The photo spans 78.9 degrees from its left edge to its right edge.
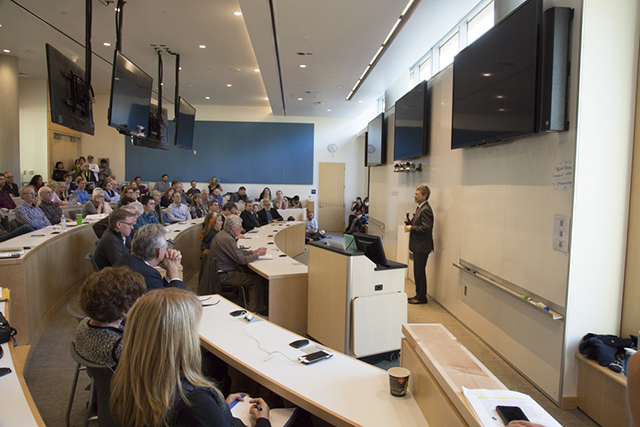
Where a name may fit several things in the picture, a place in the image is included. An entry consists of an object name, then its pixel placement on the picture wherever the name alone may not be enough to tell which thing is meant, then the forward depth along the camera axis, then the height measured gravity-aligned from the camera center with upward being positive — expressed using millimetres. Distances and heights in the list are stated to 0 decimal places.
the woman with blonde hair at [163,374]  1253 -619
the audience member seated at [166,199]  9430 -321
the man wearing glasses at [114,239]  3883 -551
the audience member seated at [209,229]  5789 -624
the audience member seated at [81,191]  9258 -164
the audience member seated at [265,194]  11050 -139
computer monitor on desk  3400 -500
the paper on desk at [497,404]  1144 -655
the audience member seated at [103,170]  12336 +474
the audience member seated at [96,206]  7184 -399
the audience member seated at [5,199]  7148 -315
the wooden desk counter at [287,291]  3914 -1037
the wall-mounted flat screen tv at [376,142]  8461 +1140
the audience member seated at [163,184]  12727 +72
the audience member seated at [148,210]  6035 -385
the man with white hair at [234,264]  4254 -855
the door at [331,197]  13617 -221
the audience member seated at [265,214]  9055 -584
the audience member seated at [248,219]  7805 -612
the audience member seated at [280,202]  11373 -368
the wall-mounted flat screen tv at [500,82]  3014 +1047
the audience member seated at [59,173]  10883 +303
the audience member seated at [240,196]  12391 -238
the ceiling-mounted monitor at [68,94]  4211 +1065
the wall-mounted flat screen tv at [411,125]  5738 +1092
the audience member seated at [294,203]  12509 -423
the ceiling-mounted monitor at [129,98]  4762 +1172
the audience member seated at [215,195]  11727 -220
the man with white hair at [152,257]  2856 -541
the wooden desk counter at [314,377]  1643 -921
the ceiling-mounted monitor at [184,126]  7703 +1269
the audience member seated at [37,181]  8297 +41
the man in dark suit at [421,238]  5227 -618
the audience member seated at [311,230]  10242 -1073
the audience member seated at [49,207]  6312 -393
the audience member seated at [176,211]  8164 -513
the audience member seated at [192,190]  12508 -92
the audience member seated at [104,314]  1802 -607
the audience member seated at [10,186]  7905 -81
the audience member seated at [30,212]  5680 -439
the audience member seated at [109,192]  9281 -172
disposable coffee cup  1727 -840
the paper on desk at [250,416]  1707 -1013
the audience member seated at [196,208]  9266 -503
